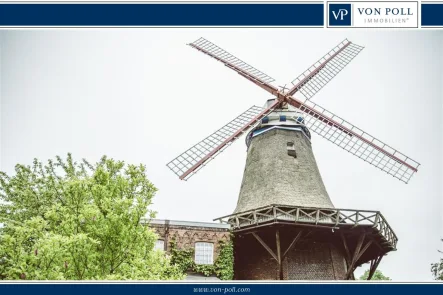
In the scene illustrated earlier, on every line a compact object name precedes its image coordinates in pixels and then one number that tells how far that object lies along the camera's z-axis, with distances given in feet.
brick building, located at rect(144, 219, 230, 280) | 54.24
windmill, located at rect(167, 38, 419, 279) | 51.42
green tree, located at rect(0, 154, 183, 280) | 32.96
